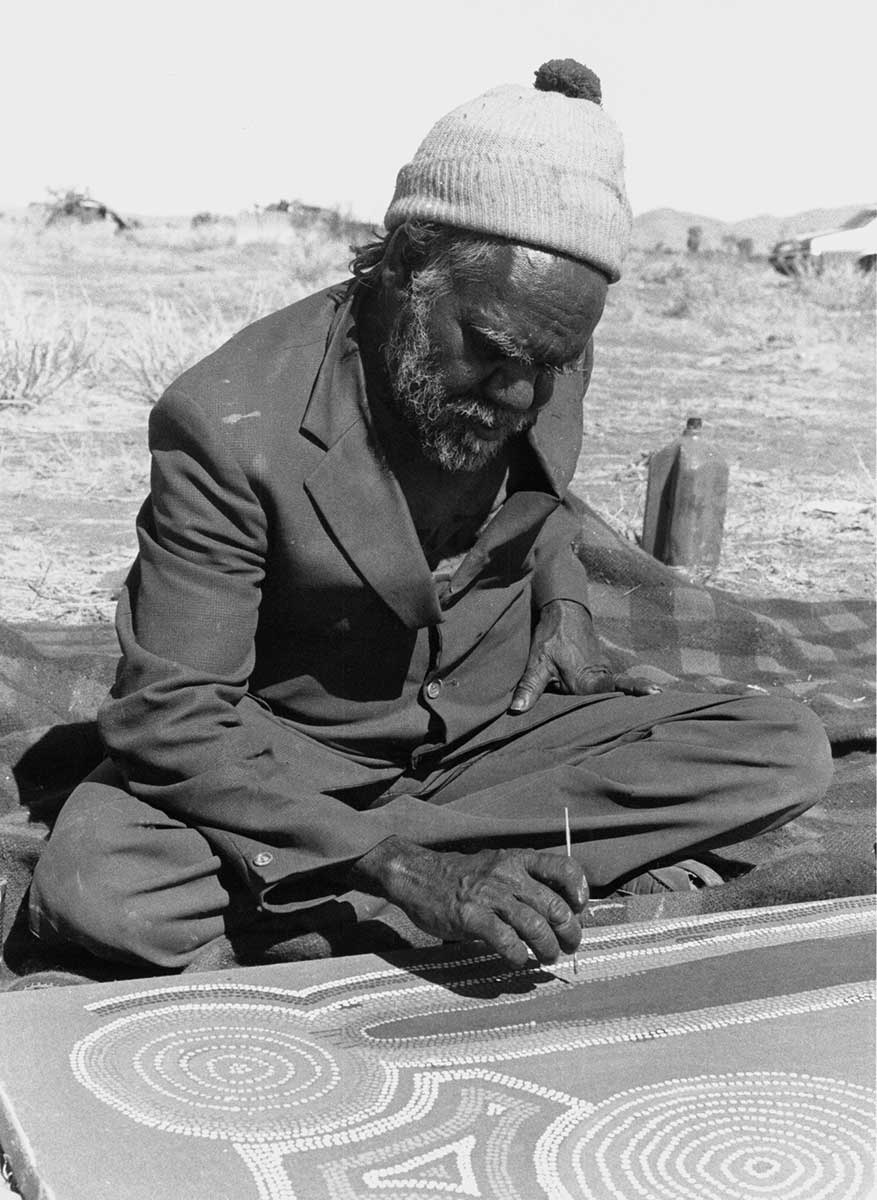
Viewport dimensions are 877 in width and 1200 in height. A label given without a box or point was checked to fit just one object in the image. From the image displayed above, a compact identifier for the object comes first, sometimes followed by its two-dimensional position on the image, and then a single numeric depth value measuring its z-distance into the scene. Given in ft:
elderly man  9.61
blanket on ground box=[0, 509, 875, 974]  12.85
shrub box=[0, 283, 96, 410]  27.91
